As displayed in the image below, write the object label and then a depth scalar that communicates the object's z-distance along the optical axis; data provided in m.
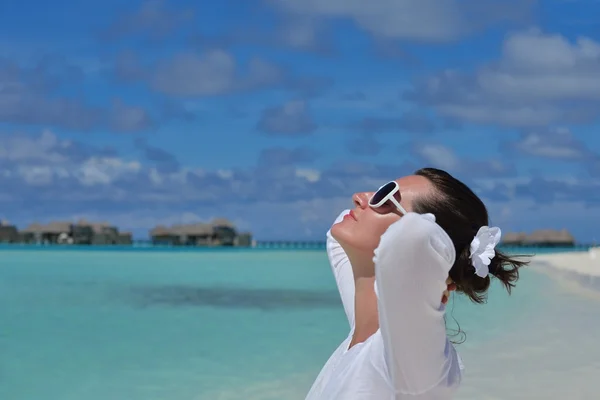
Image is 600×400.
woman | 1.55
